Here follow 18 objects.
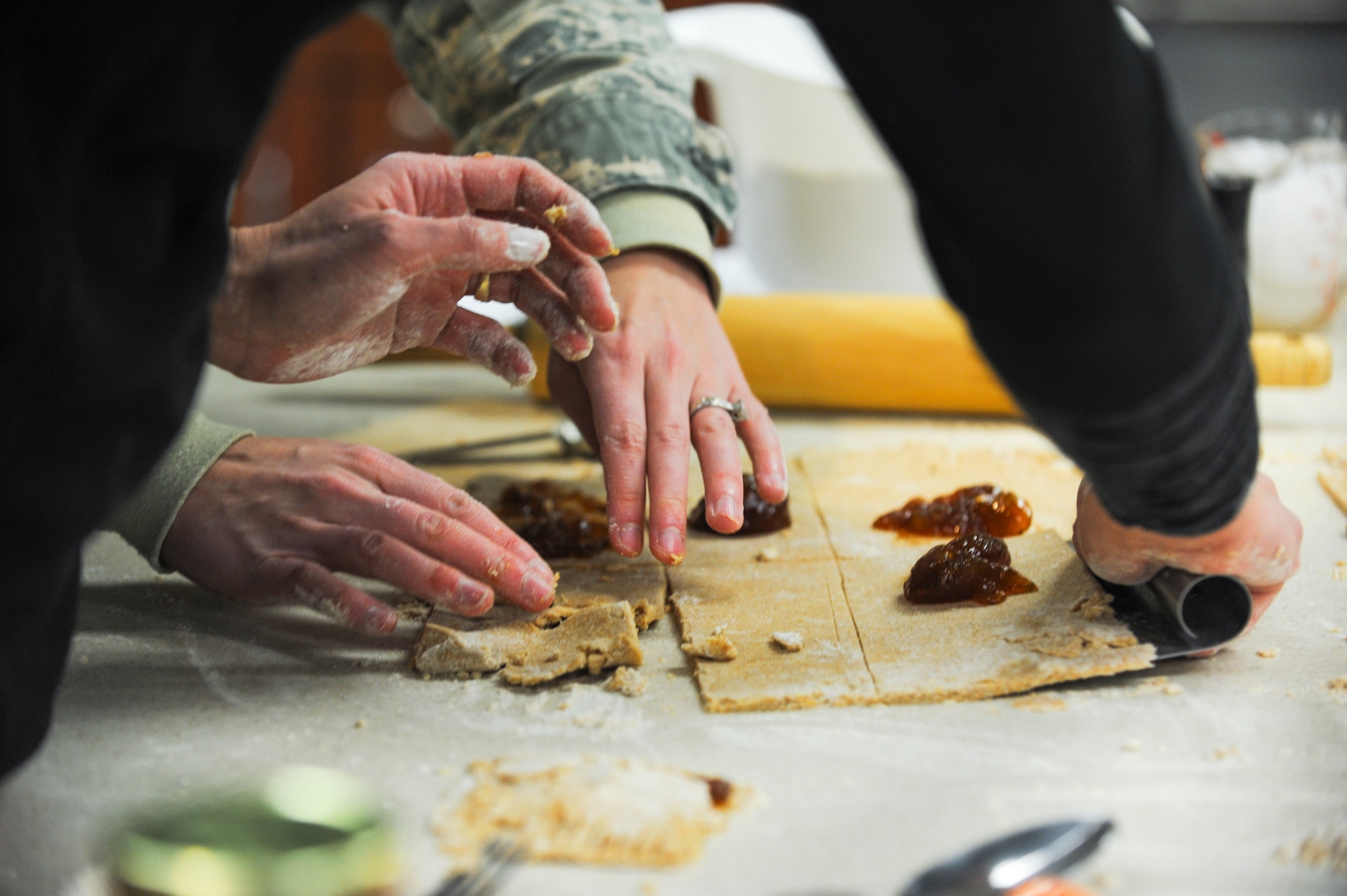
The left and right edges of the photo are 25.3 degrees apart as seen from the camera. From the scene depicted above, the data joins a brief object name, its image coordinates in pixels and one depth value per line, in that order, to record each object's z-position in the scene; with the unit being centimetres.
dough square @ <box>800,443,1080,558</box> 127
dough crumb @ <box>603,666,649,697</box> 112
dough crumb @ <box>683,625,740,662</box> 114
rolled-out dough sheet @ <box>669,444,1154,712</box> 111
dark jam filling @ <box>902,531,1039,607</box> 117
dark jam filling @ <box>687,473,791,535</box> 126
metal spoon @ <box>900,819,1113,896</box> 100
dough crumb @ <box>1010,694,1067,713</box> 110
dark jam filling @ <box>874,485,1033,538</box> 126
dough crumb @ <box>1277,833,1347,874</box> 103
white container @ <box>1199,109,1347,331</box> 150
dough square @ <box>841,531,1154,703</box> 111
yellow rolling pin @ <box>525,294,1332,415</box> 146
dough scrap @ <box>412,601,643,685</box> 113
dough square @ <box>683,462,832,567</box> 124
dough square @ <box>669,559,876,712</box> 111
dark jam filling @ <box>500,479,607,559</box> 125
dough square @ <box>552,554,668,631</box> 118
